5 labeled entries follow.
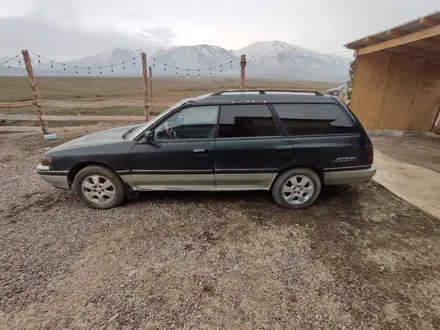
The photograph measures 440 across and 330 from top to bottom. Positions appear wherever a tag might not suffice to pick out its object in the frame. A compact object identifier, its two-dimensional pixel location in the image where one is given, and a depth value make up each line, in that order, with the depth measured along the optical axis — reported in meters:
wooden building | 7.84
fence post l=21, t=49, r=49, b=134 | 7.31
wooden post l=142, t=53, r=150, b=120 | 8.86
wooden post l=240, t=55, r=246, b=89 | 7.47
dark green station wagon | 3.33
